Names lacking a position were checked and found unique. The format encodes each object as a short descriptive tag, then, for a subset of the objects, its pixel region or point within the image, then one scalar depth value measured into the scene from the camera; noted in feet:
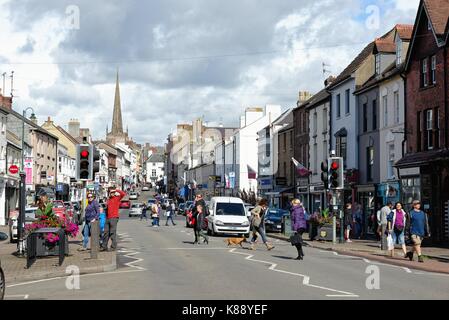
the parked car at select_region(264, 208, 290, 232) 128.67
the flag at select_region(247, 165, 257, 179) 209.16
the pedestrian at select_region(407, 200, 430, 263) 68.13
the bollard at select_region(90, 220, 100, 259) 61.52
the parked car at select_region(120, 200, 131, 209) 324.64
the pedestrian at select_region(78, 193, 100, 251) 72.54
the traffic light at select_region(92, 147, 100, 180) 65.62
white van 108.27
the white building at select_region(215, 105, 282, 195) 255.50
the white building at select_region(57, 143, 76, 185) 272.31
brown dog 82.48
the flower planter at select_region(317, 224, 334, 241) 99.24
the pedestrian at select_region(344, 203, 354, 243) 102.84
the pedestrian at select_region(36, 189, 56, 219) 65.51
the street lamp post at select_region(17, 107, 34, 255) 66.95
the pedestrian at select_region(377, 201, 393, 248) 81.73
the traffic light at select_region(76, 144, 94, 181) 64.03
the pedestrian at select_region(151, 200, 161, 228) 150.63
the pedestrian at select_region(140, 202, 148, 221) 202.14
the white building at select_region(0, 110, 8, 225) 174.40
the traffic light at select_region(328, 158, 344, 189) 86.63
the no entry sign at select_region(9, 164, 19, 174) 128.33
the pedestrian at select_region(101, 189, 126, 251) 69.56
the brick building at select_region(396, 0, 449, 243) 95.76
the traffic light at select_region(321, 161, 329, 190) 86.74
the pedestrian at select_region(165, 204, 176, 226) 162.77
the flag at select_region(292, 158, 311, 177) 151.74
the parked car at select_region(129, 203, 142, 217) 234.99
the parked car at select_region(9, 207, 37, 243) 92.94
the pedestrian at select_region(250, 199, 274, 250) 79.51
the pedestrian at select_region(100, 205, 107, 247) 84.88
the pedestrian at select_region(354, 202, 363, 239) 112.78
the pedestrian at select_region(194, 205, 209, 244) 88.17
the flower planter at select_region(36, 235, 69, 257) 61.31
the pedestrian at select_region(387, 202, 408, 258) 75.46
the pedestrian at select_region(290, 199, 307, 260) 69.10
